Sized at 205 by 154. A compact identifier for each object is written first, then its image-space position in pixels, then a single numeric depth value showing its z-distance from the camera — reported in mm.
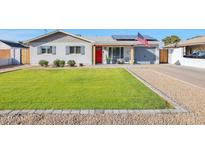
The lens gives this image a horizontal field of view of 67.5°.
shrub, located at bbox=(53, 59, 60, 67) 16278
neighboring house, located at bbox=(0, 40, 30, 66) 19184
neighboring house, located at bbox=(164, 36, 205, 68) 15212
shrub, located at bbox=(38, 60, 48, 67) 16451
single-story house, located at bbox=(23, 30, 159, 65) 17672
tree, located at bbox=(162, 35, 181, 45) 36102
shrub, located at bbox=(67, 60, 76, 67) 16807
